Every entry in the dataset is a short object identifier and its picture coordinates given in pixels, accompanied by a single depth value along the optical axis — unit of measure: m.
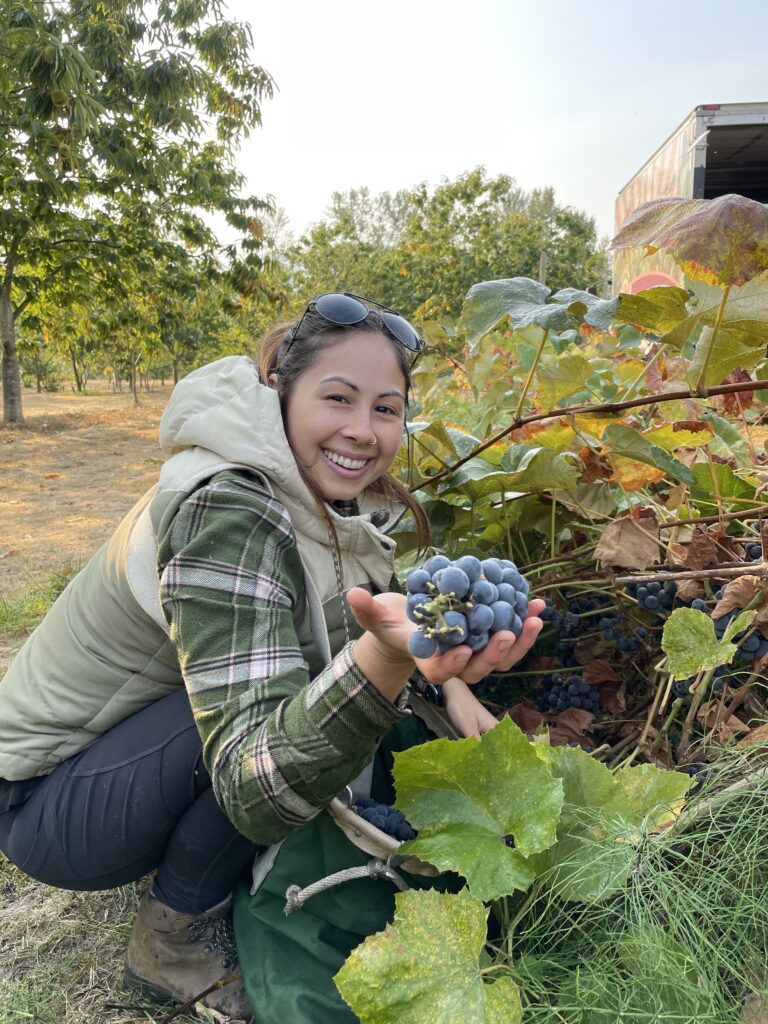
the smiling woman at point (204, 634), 1.11
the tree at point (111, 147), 7.26
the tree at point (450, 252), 21.78
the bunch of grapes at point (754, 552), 1.51
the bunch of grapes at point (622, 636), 1.64
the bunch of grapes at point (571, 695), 1.65
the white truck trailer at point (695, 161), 6.93
